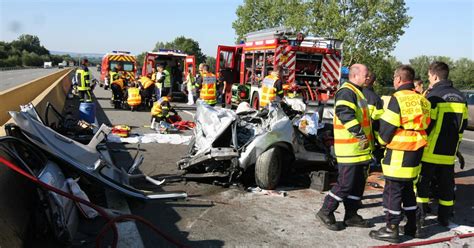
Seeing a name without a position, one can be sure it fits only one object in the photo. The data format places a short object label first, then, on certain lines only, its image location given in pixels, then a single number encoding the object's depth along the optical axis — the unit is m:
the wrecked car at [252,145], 5.75
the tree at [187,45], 84.15
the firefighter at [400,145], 4.27
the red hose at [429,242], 4.18
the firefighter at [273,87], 9.09
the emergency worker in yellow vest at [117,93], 15.36
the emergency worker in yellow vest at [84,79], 13.09
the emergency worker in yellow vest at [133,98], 14.59
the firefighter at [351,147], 4.38
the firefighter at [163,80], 15.10
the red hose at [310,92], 13.18
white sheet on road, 9.05
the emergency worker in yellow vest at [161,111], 10.70
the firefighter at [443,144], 4.93
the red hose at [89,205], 3.26
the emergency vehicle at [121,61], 22.83
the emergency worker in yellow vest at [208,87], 11.12
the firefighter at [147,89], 15.12
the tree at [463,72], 49.72
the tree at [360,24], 32.62
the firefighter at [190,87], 18.08
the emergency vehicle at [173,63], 19.62
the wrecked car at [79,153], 4.27
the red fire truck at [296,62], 13.13
